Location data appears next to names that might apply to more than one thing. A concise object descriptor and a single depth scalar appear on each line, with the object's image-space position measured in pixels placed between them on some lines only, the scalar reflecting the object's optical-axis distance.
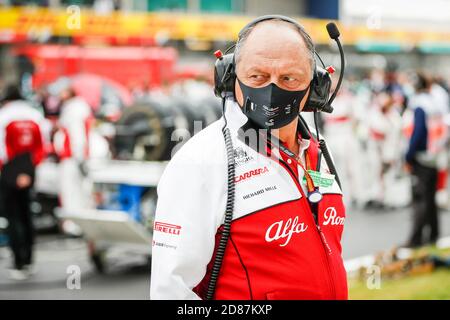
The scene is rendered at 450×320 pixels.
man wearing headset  2.09
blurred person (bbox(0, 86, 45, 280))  7.82
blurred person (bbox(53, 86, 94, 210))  9.55
